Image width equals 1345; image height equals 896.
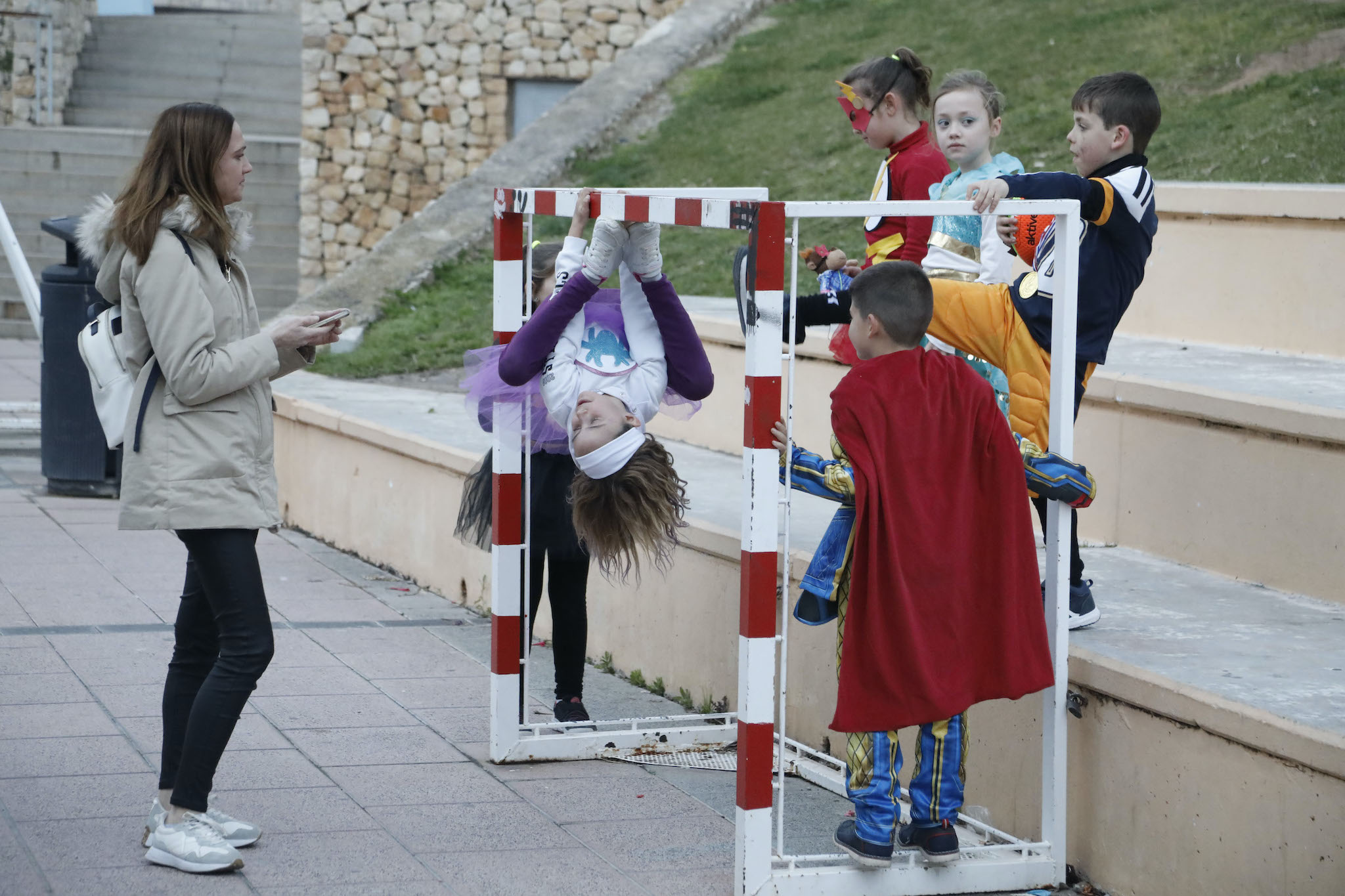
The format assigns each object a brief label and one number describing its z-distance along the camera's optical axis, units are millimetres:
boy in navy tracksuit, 8406
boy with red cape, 7395
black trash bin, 18047
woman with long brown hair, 7664
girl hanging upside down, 8930
